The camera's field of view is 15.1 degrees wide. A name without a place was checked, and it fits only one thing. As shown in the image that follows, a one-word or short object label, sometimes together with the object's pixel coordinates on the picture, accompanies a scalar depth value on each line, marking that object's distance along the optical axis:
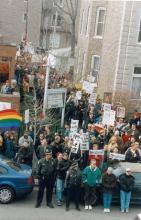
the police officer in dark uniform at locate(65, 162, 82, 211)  14.98
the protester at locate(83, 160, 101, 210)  15.11
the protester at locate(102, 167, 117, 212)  15.03
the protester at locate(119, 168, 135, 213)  15.08
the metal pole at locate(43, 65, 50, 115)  20.21
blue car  15.07
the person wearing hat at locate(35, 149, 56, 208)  15.08
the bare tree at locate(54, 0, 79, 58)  49.38
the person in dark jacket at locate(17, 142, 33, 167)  17.02
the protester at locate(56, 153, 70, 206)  15.46
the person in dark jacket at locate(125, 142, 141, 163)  17.12
